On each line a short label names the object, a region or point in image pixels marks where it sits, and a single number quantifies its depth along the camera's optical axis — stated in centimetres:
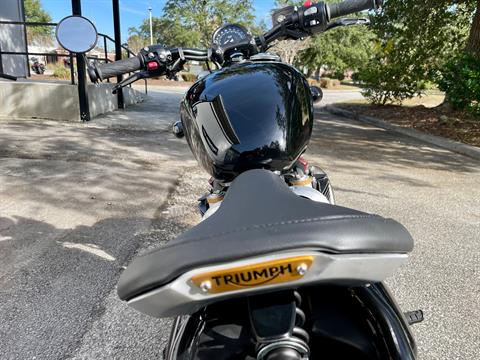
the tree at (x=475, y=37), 966
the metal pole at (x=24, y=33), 1159
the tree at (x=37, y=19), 3109
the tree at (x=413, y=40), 1084
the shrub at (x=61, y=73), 2348
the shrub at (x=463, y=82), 767
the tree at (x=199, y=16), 3741
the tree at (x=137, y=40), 4875
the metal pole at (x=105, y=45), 999
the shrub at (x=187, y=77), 3575
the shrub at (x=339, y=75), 4777
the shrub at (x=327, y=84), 3800
